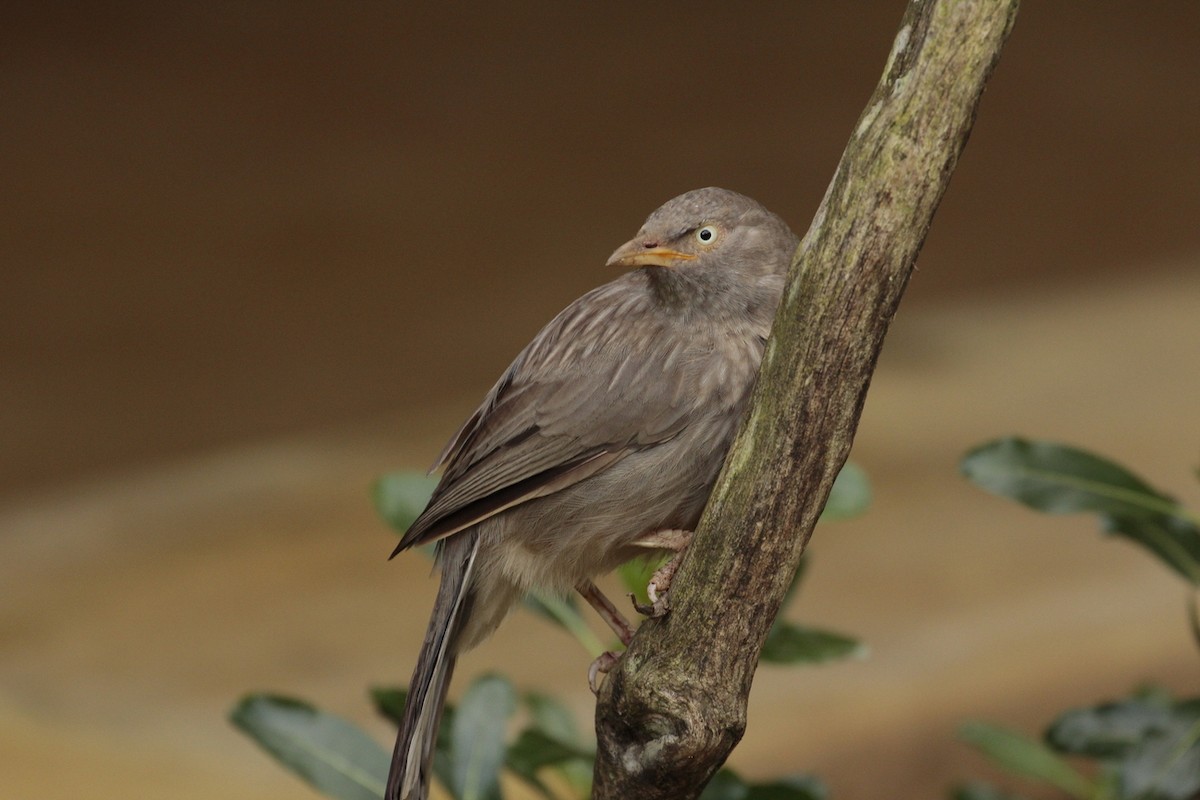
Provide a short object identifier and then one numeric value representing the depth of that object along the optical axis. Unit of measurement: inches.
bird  214.7
